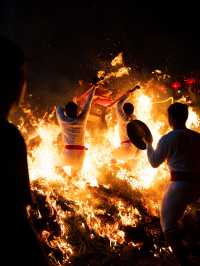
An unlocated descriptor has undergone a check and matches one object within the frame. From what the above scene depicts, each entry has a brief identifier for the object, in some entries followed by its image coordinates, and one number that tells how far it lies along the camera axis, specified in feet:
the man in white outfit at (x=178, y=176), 17.92
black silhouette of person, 6.69
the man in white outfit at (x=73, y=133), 26.40
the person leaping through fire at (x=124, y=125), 29.17
